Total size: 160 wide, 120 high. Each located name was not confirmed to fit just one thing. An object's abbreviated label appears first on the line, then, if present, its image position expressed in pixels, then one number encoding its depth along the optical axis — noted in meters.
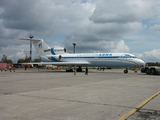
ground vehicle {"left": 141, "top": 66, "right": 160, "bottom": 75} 25.69
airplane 30.66
